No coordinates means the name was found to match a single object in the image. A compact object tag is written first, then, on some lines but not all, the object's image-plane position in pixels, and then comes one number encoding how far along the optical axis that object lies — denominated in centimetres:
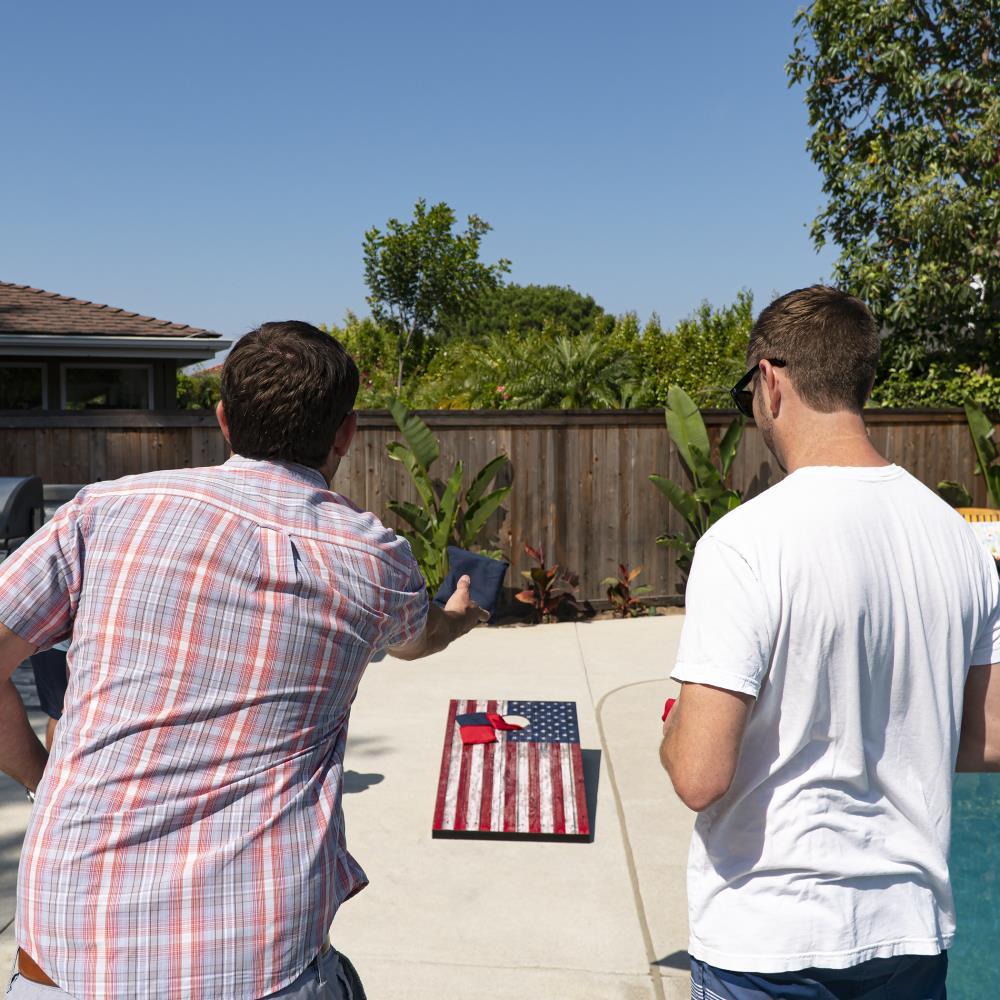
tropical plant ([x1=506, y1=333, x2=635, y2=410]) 1527
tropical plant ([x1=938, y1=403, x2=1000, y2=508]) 980
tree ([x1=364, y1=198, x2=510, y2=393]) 3112
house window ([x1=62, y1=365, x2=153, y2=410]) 1591
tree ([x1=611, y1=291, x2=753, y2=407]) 1952
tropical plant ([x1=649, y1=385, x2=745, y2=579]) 885
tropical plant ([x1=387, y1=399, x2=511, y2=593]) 851
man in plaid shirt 129
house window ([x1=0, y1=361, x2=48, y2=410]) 1560
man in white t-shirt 141
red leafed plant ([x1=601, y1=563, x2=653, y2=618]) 911
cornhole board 423
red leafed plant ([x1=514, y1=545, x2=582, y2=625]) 879
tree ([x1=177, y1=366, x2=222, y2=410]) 2430
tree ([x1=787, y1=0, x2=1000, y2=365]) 1073
